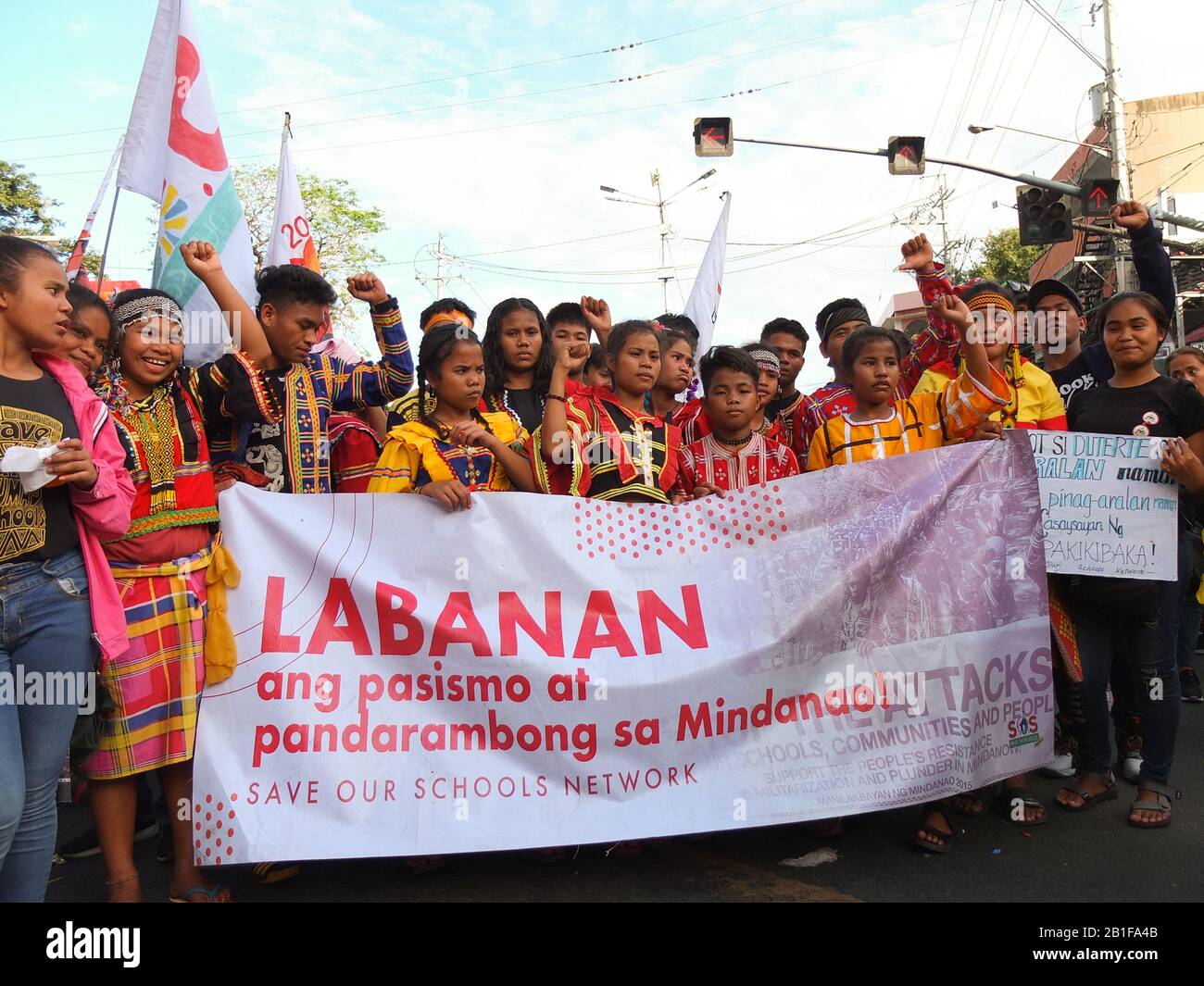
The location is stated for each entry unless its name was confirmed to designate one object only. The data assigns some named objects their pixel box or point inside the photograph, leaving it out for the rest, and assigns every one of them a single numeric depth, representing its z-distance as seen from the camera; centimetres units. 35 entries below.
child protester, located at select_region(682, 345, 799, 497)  376
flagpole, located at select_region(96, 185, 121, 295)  438
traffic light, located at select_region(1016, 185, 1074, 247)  1248
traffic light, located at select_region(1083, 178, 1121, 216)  1229
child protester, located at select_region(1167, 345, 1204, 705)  450
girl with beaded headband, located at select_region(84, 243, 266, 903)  278
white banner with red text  294
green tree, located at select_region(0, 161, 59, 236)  2961
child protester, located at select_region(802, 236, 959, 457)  385
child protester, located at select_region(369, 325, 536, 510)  336
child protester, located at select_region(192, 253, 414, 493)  339
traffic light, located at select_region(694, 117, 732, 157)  1333
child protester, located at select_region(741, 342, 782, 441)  401
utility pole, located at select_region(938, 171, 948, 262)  4106
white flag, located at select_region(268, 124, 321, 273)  557
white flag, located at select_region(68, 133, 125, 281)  439
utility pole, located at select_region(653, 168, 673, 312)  3700
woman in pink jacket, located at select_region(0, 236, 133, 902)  231
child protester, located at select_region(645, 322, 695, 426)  429
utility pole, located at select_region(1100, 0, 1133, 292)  1730
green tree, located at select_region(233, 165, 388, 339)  2917
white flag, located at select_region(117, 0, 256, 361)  434
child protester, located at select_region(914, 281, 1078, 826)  360
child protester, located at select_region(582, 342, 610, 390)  461
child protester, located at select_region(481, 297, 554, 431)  410
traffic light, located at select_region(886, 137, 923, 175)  1369
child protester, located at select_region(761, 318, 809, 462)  499
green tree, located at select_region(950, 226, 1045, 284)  3672
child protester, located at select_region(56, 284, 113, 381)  306
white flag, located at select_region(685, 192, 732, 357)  634
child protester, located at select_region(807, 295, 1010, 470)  367
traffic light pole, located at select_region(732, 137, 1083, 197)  1271
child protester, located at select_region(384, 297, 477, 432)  464
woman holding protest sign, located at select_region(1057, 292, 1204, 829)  357
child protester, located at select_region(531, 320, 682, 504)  348
